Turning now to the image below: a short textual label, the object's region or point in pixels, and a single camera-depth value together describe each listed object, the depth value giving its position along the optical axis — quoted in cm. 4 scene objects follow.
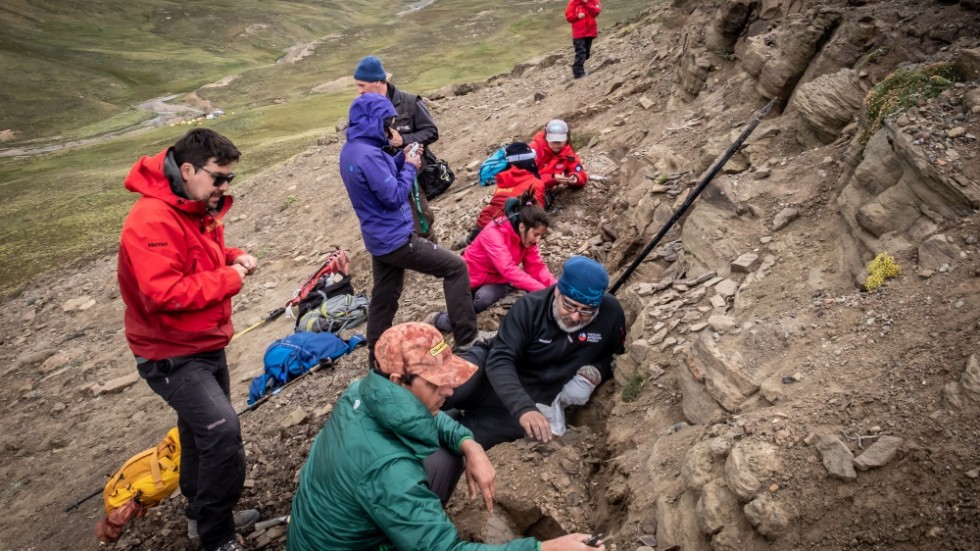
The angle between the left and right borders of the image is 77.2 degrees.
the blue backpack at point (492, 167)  1090
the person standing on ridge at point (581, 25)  1644
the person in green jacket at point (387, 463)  337
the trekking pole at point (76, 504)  698
